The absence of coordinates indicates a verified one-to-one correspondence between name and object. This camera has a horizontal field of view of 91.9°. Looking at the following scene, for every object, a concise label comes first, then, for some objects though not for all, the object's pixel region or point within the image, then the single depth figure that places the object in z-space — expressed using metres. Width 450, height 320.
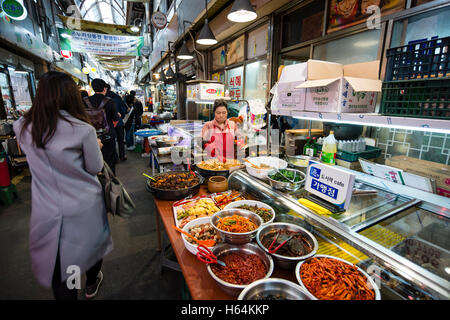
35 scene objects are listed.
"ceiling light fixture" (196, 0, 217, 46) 4.34
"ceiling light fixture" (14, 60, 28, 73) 6.75
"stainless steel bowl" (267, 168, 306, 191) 2.04
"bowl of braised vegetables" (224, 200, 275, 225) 1.85
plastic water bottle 2.42
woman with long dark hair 1.56
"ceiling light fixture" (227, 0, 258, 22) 3.08
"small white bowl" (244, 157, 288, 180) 2.33
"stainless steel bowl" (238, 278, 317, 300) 1.11
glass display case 1.10
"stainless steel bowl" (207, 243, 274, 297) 1.20
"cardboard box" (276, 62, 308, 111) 2.13
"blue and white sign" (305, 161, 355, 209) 1.53
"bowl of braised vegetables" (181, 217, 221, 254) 1.60
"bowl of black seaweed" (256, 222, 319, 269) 1.35
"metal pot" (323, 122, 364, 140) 2.97
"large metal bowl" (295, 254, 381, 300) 1.06
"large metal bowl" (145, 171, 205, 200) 2.35
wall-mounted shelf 1.26
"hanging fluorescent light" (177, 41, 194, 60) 6.00
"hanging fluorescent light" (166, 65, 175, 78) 7.59
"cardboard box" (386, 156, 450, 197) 1.91
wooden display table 1.28
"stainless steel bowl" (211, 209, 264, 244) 1.51
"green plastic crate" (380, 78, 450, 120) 1.26
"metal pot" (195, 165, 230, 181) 2.69
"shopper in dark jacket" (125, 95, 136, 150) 8.98
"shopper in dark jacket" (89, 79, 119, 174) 4.64
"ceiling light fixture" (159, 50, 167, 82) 7.75
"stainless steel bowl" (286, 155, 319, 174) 2.61
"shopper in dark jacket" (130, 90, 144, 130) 9.74
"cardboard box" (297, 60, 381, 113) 1.73
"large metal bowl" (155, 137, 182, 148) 4.36
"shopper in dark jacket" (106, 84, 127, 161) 7.23
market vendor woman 3.72
